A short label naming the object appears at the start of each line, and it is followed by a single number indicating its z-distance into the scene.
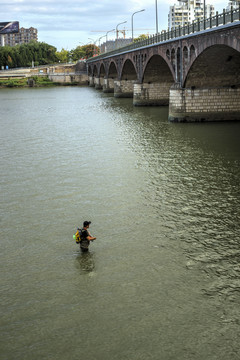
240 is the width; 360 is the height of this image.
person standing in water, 15.19
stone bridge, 38.31
